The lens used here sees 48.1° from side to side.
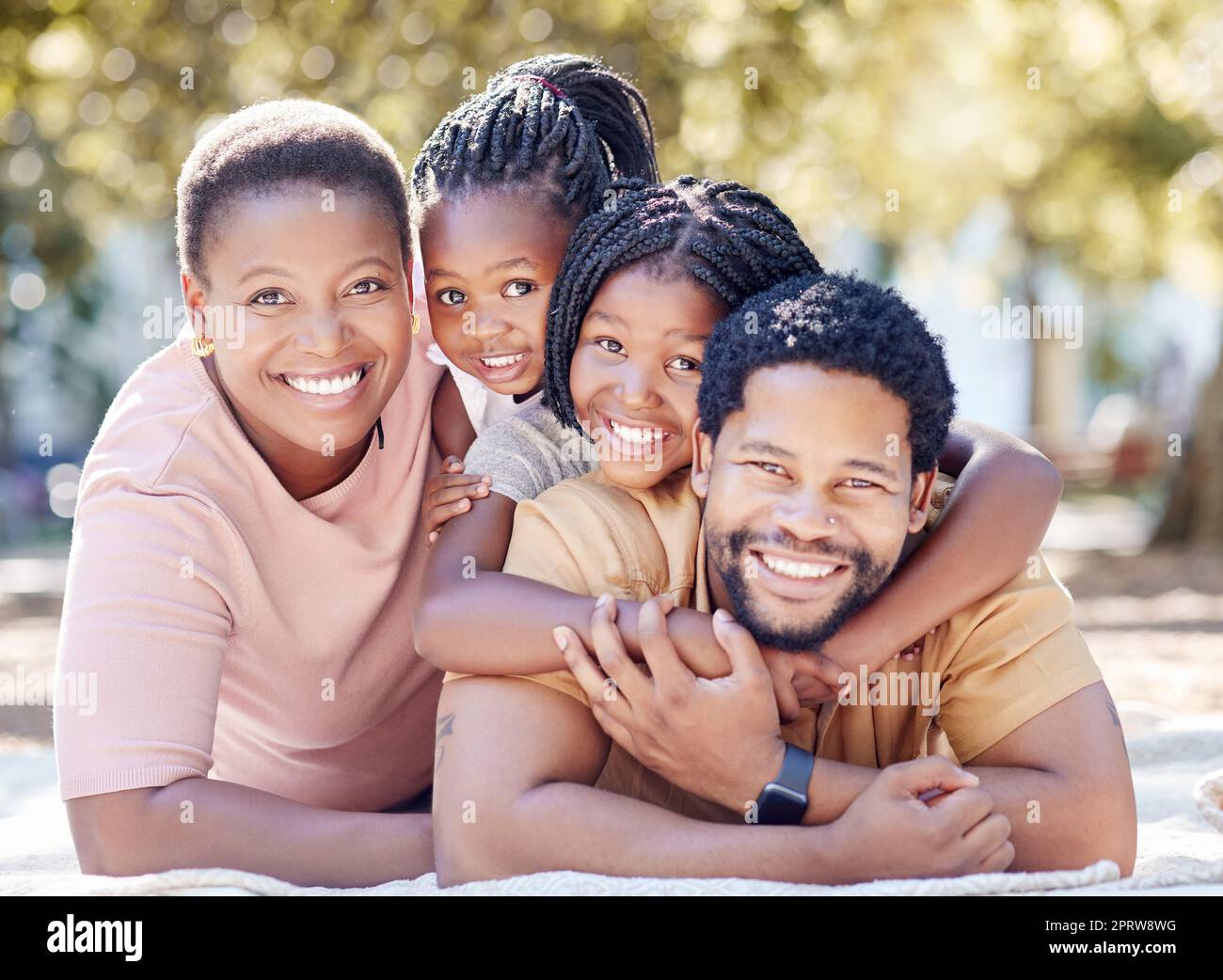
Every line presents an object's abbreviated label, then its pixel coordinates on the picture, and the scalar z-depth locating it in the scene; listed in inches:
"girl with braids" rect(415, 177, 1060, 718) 107.7
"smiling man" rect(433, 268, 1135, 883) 100.7
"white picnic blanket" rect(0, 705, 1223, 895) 95.9
